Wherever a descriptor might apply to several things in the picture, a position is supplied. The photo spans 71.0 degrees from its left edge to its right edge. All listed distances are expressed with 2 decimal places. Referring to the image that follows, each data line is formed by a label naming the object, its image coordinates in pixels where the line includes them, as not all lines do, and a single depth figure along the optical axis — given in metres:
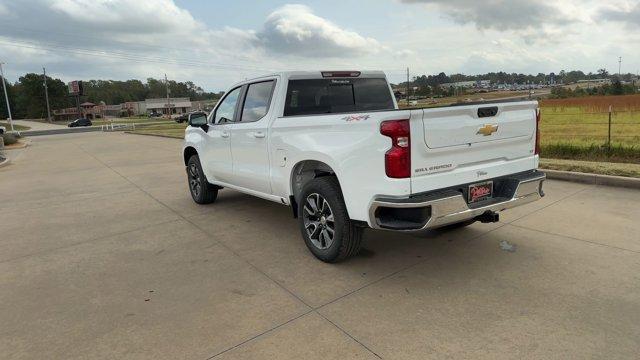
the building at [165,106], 126.69
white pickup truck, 3.47
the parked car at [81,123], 65.50
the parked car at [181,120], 47.74
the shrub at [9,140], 26.56
